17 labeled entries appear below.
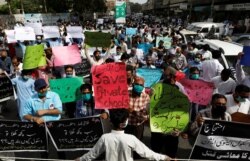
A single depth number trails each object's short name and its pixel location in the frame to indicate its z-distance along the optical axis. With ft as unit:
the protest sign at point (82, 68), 32.24
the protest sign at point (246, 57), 23.05
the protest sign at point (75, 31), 46.48
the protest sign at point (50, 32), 43.09
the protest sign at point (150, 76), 26.30
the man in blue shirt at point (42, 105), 16.75
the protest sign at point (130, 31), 64.12
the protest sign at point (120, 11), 74.13
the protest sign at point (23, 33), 42.63
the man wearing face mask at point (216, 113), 15.33
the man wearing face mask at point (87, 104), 17.90
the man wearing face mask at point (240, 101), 17.13
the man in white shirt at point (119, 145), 12.18
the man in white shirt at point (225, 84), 21.43
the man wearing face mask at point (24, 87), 20.67
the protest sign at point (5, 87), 24.12
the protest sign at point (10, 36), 43.63
